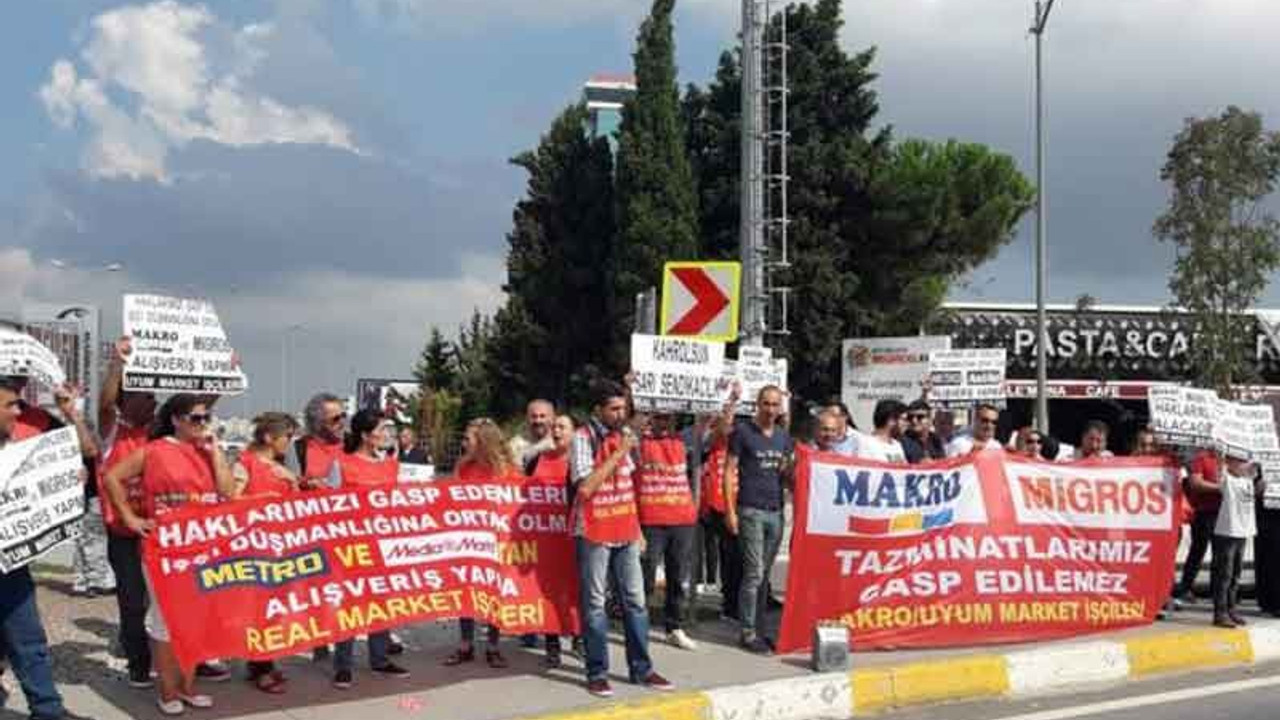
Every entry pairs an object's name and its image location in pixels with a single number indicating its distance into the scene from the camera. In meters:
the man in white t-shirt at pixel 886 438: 9.95
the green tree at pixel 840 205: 31.75
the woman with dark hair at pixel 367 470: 8.09
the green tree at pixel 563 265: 35.78
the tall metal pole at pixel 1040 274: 26.16
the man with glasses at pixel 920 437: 10.77
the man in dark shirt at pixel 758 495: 9.16
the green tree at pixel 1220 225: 25.06
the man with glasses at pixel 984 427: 10.62
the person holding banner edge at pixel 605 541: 7.98
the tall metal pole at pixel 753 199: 20.44
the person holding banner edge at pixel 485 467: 8.73
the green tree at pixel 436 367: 51.88
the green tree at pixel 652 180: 32.12
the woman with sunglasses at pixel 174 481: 7.32
